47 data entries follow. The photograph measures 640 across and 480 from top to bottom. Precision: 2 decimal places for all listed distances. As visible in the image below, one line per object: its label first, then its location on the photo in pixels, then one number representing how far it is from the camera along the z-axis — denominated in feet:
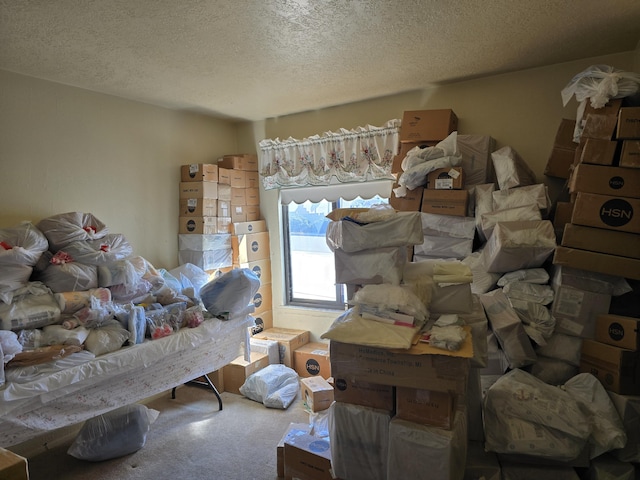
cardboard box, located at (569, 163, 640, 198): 6.69
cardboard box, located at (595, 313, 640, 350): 6.46
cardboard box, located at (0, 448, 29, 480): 2.55
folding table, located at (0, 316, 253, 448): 5.98
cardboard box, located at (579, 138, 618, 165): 6.86
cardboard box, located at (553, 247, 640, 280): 6.69
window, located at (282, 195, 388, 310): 12.91
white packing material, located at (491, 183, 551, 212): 8.04
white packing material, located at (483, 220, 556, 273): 7.43
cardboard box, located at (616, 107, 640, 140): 6.61
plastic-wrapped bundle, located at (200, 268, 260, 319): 9.45
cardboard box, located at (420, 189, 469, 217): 8.78
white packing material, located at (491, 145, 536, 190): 8.37
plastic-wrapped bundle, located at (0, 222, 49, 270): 7.00
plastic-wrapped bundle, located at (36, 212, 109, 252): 8.01
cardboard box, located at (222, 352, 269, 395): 10.88
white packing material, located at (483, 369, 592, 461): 5.90
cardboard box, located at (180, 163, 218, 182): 11.43
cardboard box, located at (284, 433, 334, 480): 6.33
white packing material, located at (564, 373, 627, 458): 5.92
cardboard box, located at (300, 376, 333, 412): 9.50
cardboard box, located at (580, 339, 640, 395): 6.43
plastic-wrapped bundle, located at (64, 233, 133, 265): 8.02
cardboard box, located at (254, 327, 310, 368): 11.95
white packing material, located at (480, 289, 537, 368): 7.13
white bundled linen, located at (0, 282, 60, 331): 6.65
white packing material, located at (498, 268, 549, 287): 7.71
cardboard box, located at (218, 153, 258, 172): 12.76
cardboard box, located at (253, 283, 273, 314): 13.11
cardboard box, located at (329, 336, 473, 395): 5.10
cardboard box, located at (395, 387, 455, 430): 5.23
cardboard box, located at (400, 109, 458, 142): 9.51
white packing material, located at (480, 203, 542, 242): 7.91
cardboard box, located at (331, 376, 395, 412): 5.72
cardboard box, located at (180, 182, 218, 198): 11.46
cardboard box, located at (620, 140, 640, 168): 6.61
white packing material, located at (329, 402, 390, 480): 5.68
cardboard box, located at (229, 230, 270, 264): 12.39
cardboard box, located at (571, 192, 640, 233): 6.68
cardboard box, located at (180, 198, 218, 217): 11.50
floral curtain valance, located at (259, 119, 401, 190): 10.94
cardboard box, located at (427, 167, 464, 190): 8.82
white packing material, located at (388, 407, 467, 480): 5.09
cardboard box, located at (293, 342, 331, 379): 11.43
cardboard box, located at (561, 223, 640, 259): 6.73
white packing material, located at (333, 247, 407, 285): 6.29
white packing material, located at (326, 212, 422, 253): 6.29
